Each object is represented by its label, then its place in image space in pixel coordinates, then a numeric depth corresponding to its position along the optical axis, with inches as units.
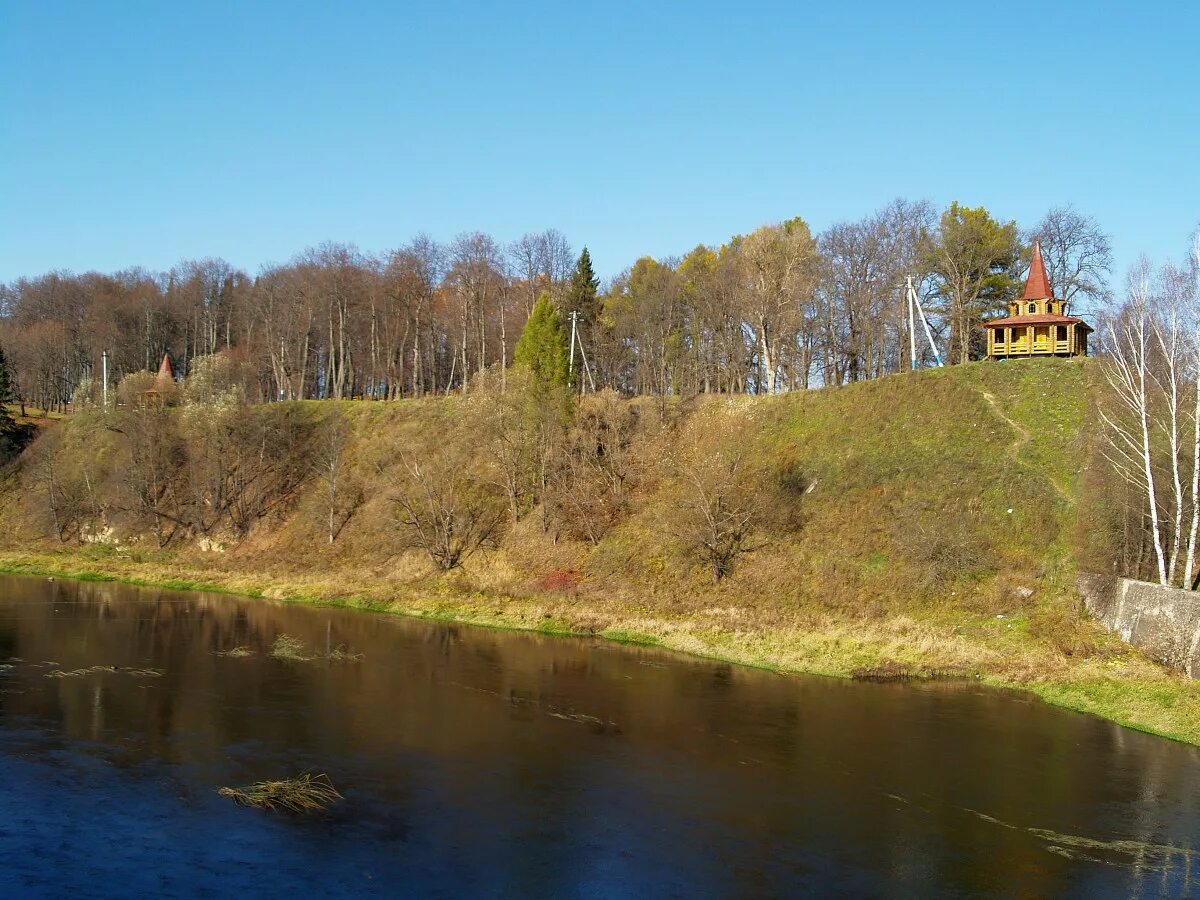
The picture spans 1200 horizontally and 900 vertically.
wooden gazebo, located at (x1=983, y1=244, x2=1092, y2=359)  2162.9
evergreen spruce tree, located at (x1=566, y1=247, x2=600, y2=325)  2847.0
